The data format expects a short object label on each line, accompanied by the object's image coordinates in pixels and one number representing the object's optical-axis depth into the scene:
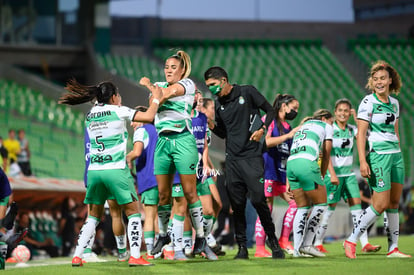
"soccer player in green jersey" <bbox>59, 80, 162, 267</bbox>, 17.28
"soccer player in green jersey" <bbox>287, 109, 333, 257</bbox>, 19.77
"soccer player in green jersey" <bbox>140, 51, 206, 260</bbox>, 17.98
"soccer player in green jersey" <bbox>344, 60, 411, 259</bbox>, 18.95
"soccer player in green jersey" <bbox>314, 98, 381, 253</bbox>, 23.73
